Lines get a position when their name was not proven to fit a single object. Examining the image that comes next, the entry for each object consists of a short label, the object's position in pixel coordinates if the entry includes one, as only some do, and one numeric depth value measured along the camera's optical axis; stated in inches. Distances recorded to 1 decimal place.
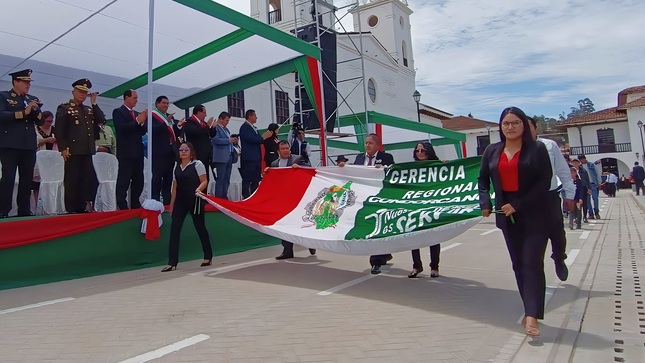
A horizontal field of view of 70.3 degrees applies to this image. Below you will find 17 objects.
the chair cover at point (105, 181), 280.8
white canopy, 265.9
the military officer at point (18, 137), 220.5
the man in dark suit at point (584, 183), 449.1
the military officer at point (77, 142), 243.1
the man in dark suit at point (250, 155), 331.0
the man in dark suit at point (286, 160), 278.8
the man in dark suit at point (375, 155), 236.8
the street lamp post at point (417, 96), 941.1
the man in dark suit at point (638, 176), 932.0
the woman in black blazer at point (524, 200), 134.6
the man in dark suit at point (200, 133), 305.6
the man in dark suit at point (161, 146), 279.4
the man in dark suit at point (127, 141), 264.7
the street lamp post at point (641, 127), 1444.4
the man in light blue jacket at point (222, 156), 329.1
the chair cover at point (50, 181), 255.0
